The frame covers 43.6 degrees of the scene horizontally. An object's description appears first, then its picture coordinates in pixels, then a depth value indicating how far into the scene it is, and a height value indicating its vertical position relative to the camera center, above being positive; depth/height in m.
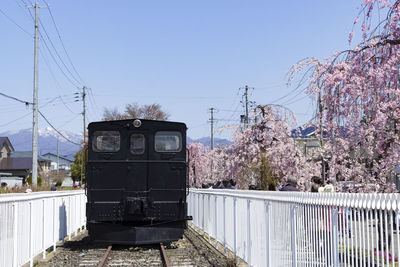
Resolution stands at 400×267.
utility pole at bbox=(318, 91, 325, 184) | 10.47 +1.31
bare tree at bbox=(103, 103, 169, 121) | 65.50 +7.53
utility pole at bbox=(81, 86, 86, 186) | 52.91 +6.91
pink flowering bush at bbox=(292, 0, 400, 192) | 8.54 +1.19
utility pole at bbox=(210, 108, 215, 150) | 71.97 +7.33
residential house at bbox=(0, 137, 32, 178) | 74.75 +0.84
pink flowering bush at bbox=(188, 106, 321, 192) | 23.20 +0.60
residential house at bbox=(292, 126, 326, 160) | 22.93 +1.24
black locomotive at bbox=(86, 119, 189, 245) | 12.68 -0.30
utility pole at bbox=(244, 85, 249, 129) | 47.09 +7.03
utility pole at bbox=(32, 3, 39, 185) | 25.88 +2.88
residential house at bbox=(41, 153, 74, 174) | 163.80 +3.18
